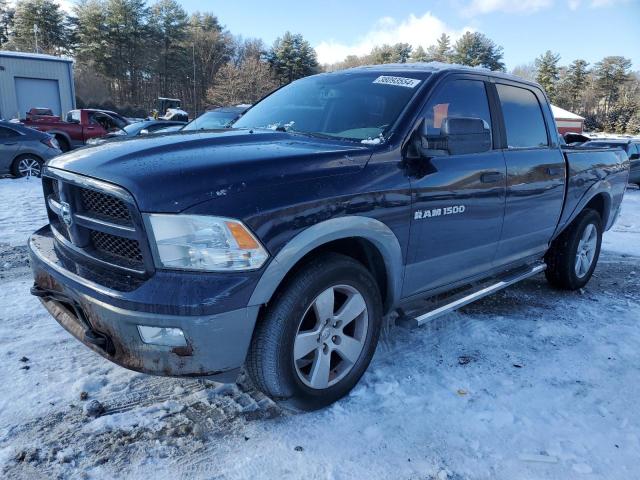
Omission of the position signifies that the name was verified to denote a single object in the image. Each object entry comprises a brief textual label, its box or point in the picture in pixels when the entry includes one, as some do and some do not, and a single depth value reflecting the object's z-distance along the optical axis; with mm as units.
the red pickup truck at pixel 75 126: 17562
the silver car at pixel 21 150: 10812
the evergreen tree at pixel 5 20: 53531
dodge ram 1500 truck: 2115
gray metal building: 27438
